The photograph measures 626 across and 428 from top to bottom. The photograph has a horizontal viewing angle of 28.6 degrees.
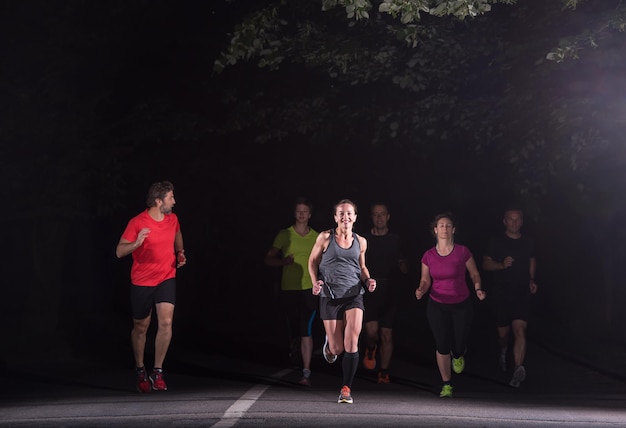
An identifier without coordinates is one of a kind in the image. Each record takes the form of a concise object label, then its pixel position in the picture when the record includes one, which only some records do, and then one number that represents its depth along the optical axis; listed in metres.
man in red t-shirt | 11.82
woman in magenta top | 12.23
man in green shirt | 13.27
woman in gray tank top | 11.29
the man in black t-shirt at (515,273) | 13.39
